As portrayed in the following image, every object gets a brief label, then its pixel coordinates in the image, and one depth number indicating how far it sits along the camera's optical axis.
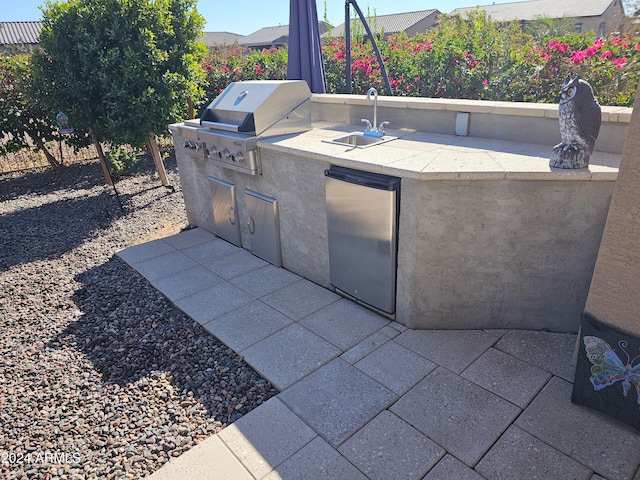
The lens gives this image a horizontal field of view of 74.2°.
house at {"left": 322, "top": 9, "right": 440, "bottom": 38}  39.19
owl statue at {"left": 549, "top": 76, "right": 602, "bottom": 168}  2.86
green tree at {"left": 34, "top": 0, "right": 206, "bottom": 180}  6.19
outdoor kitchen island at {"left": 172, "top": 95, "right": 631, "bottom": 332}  3.05
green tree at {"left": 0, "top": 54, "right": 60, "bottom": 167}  7.93
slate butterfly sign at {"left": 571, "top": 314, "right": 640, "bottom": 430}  2.45
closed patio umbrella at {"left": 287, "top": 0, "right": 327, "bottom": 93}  5.68
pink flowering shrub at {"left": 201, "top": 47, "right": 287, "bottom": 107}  10.64
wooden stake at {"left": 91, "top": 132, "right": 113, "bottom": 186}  7.23
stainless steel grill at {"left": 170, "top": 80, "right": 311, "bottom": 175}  4.52
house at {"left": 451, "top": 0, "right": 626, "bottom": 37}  31.44
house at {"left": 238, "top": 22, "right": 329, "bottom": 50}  41.75
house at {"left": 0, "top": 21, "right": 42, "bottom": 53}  38.44
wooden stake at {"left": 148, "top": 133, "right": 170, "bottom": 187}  7.73
